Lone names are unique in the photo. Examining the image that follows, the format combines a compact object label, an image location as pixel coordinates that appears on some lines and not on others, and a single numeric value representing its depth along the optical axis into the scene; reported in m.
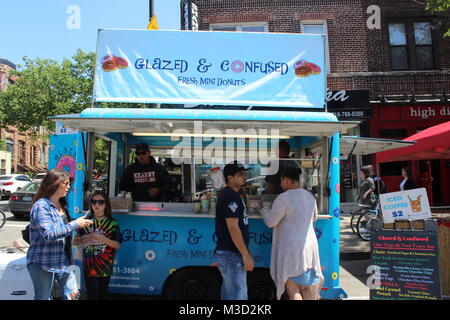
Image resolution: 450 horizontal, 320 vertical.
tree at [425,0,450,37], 8.30
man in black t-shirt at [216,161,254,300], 3.40
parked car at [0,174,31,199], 21.05
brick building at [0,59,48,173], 32.81
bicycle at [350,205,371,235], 9.53
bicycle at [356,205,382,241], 9.06
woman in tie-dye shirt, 3.59
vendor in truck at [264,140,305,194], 4.96
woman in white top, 3.48
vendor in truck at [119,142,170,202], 5.05
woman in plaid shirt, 3.00
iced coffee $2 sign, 4.15
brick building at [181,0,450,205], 13.05
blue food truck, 4.10
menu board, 3.94
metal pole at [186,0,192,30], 11.98
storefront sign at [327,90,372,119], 12.67
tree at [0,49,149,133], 16.38
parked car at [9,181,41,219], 12.20
